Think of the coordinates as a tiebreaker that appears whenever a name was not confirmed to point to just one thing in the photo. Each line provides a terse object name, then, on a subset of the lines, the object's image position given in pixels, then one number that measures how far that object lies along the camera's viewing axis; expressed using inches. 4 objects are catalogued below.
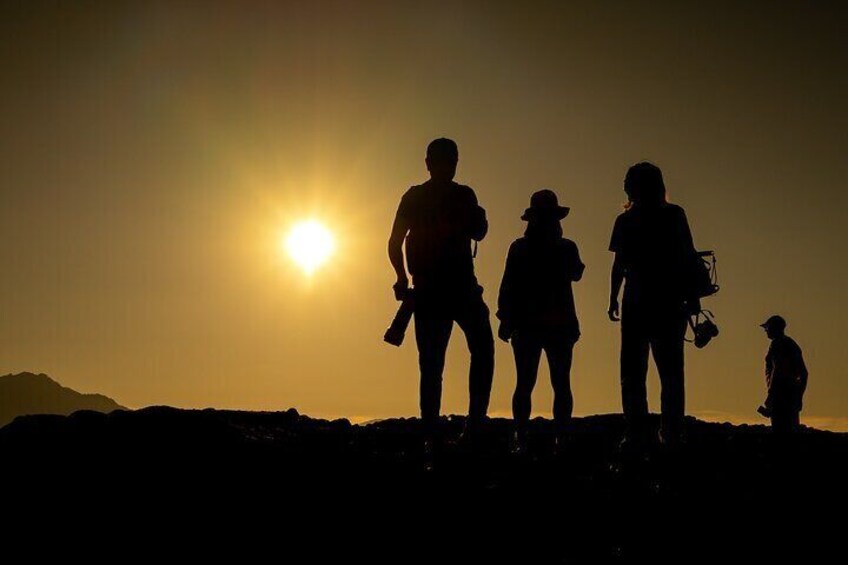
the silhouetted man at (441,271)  304.8
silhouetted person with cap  536.1
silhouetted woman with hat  345.1
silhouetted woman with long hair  305.0
